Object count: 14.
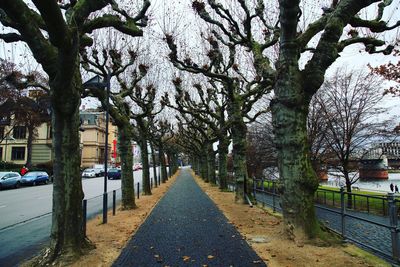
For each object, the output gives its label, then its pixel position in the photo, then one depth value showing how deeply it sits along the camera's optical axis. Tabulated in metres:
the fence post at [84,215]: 6.90
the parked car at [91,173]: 51.27
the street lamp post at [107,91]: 9.14
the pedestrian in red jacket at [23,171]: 36.55
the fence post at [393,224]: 5.48
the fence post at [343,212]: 7.22
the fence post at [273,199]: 12.29
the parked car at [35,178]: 32.25
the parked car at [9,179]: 27.53
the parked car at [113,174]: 47.67
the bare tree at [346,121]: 19.59
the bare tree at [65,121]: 5.50
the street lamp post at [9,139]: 52.82
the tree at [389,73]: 15.19
